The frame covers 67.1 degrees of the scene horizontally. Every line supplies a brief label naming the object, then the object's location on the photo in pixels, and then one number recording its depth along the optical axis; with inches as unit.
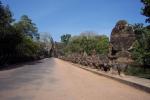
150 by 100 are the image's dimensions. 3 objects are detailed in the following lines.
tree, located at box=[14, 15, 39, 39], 1426.1
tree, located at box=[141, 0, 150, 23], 318.9
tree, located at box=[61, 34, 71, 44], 3215.6
